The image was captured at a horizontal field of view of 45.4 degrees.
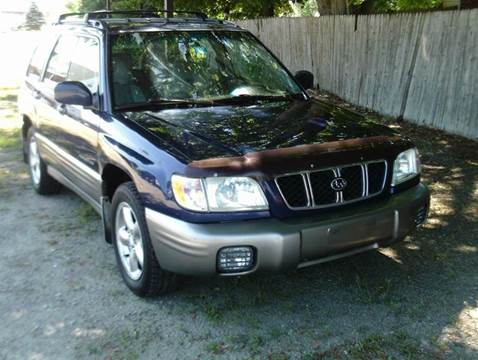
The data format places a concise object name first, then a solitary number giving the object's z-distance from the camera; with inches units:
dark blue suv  127.5
